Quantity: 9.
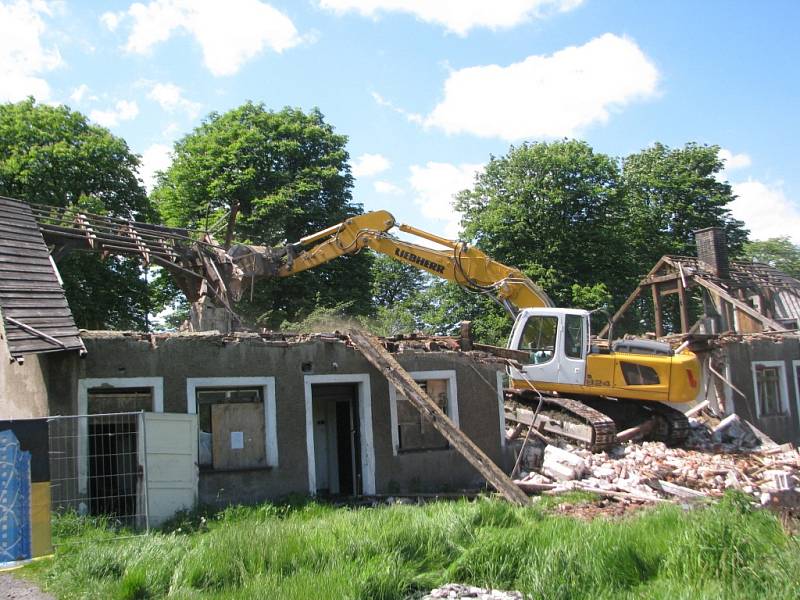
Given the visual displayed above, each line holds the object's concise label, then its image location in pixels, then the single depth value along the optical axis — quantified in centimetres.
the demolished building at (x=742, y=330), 2130
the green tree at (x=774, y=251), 5231
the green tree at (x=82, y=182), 2489
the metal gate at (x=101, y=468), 1091
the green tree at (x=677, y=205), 3497
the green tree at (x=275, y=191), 2841
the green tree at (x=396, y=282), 4669
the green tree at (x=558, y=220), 3238
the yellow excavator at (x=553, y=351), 1691
